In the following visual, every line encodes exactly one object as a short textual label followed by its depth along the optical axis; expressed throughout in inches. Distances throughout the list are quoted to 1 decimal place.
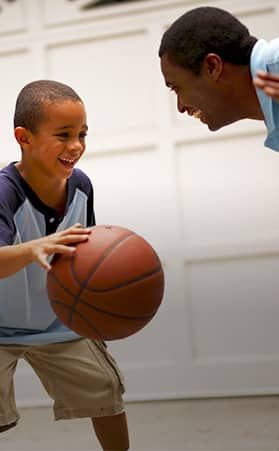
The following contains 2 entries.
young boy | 92.4
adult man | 80.7
